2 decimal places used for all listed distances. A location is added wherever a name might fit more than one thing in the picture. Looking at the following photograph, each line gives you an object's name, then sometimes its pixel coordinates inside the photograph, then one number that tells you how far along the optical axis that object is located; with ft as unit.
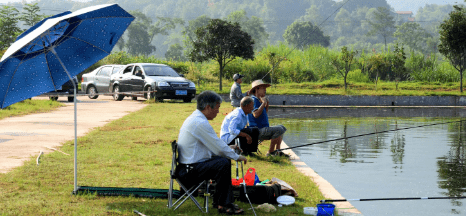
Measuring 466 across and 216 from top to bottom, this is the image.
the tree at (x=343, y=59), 101.35
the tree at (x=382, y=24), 492.95
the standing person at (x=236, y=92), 38.78
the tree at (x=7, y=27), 143.39
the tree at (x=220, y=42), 91.35
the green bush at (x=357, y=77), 113.93
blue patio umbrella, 19.08
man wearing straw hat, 28.35
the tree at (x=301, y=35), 356.40
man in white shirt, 16.88
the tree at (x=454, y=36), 94.07
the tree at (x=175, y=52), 381.60
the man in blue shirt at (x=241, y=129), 24.62
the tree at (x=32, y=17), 176.92
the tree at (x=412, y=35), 403.13
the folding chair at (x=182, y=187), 16.61
